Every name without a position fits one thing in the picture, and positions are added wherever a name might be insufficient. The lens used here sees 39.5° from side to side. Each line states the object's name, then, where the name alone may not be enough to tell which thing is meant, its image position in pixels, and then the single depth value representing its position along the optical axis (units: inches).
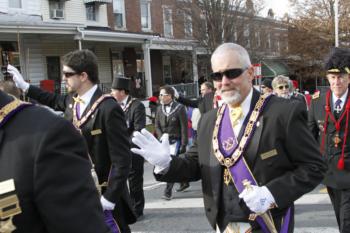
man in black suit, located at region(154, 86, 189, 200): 352.2
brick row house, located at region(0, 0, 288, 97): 759.7
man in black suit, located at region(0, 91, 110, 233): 66.1
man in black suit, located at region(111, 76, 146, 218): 290.8
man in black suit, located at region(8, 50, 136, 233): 162.2
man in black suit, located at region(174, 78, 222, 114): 350.1
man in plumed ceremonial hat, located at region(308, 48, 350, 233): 203.9
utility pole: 1115.8
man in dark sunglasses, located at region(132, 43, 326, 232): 120.0
